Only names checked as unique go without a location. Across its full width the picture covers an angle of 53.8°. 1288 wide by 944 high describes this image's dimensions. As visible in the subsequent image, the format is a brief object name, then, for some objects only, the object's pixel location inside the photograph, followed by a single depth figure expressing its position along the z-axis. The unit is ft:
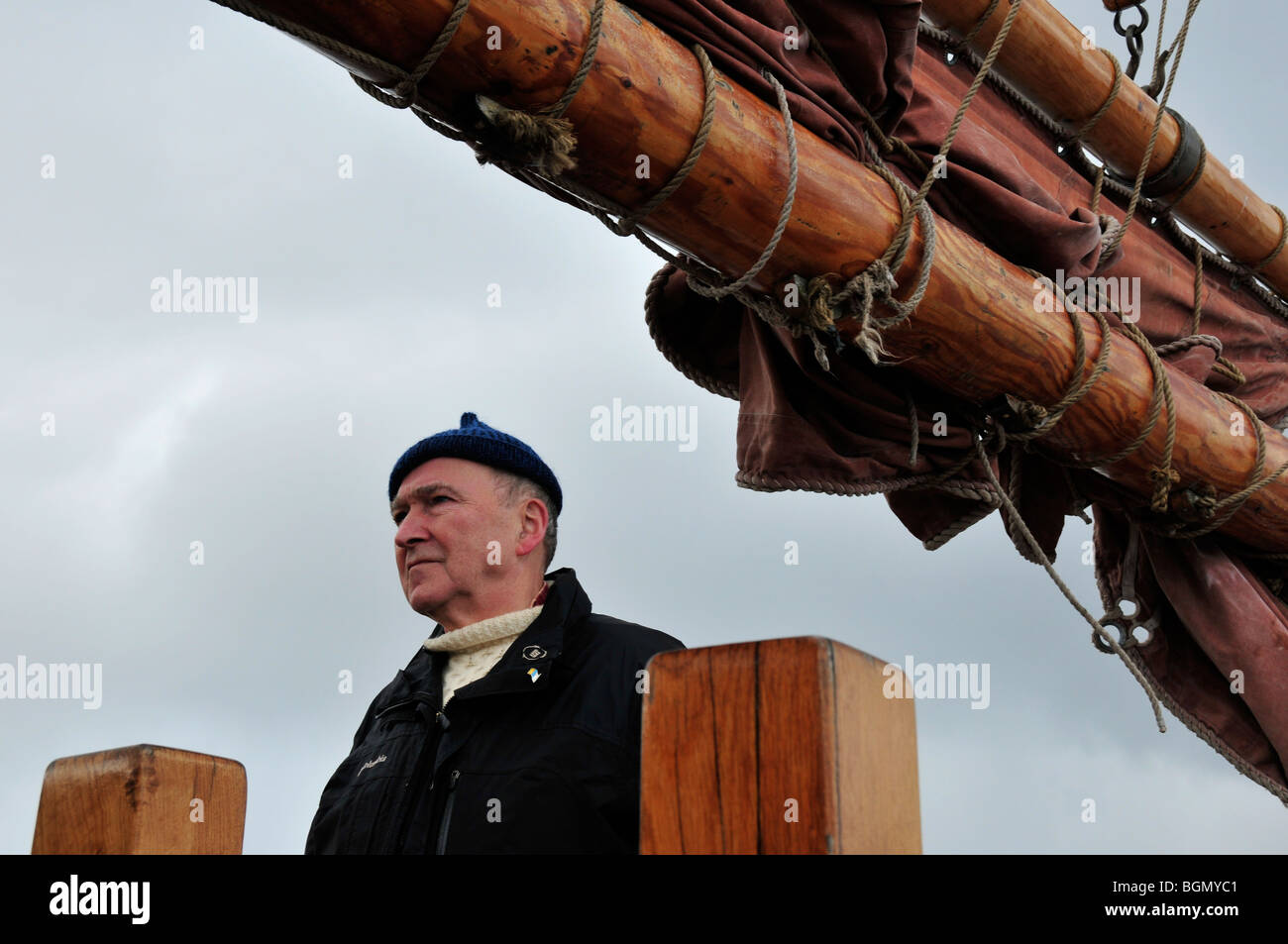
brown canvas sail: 7.02
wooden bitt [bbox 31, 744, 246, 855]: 5.45
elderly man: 6.95
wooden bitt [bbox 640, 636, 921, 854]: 4.19
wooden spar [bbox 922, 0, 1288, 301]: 11.22
